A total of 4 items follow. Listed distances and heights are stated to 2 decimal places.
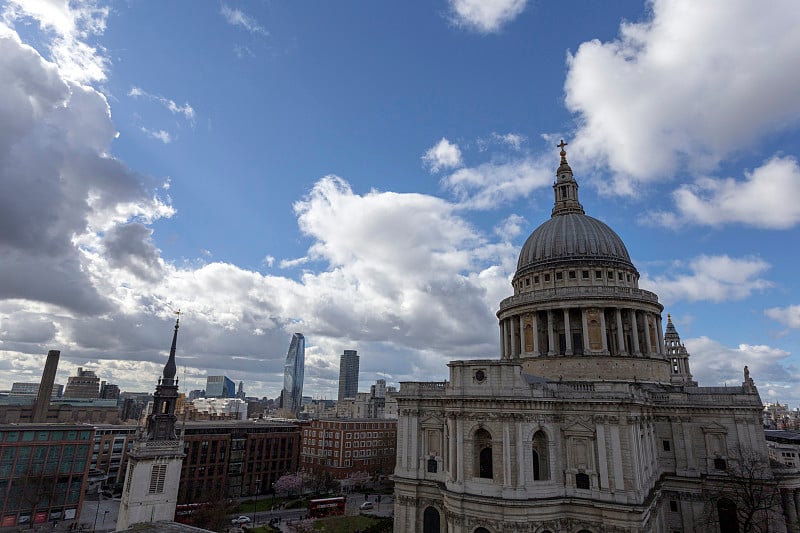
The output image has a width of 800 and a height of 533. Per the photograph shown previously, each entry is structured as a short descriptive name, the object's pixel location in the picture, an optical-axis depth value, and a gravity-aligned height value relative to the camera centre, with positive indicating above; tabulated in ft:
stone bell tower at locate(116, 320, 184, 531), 120.16 -19.53
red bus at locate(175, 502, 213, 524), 190.90 -44.52
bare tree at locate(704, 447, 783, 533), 136.46 -22.70
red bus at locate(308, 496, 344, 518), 215.72 -46.72
